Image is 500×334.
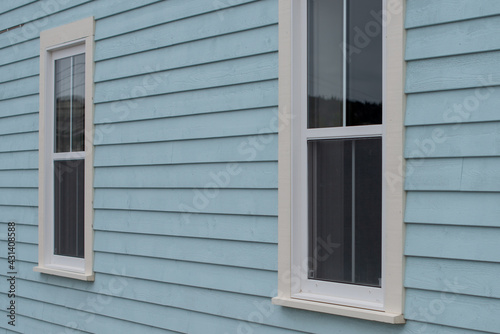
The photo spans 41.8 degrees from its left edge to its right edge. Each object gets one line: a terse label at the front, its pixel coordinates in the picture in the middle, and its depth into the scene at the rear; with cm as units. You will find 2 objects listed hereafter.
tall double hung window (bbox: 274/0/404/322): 340
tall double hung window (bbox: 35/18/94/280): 573
